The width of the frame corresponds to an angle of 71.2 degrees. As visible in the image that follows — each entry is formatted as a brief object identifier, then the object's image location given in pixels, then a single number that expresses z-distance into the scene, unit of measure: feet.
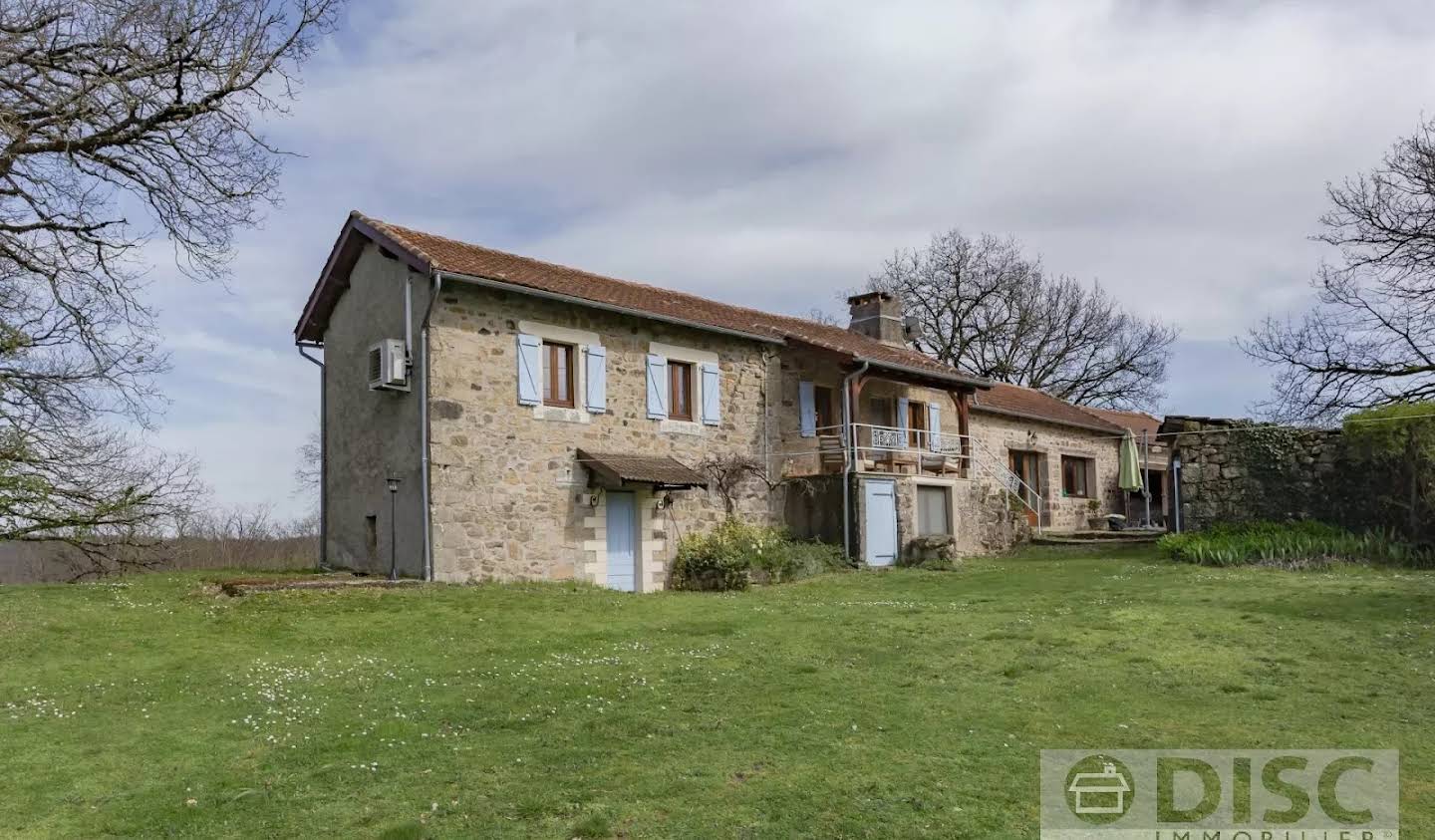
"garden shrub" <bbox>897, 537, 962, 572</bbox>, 65.26
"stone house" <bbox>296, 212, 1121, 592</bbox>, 49.19
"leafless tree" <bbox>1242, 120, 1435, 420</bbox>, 59.47
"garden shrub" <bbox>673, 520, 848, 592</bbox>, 55.31
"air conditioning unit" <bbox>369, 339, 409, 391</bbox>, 48.52
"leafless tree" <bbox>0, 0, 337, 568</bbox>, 36.47
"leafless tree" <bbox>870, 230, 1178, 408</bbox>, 114.11
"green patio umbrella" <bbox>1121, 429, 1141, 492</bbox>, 70.90
